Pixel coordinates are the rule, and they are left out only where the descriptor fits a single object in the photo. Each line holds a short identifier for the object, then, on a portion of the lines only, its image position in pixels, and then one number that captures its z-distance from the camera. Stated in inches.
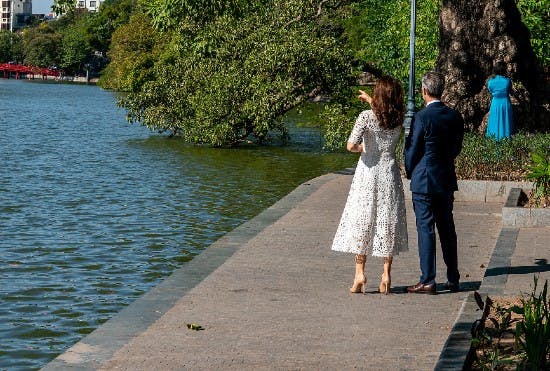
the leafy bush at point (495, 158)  692.7
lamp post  827.4
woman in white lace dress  382.0
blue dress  854.5
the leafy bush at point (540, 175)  550.6
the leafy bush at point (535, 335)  250.7
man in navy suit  382.9
